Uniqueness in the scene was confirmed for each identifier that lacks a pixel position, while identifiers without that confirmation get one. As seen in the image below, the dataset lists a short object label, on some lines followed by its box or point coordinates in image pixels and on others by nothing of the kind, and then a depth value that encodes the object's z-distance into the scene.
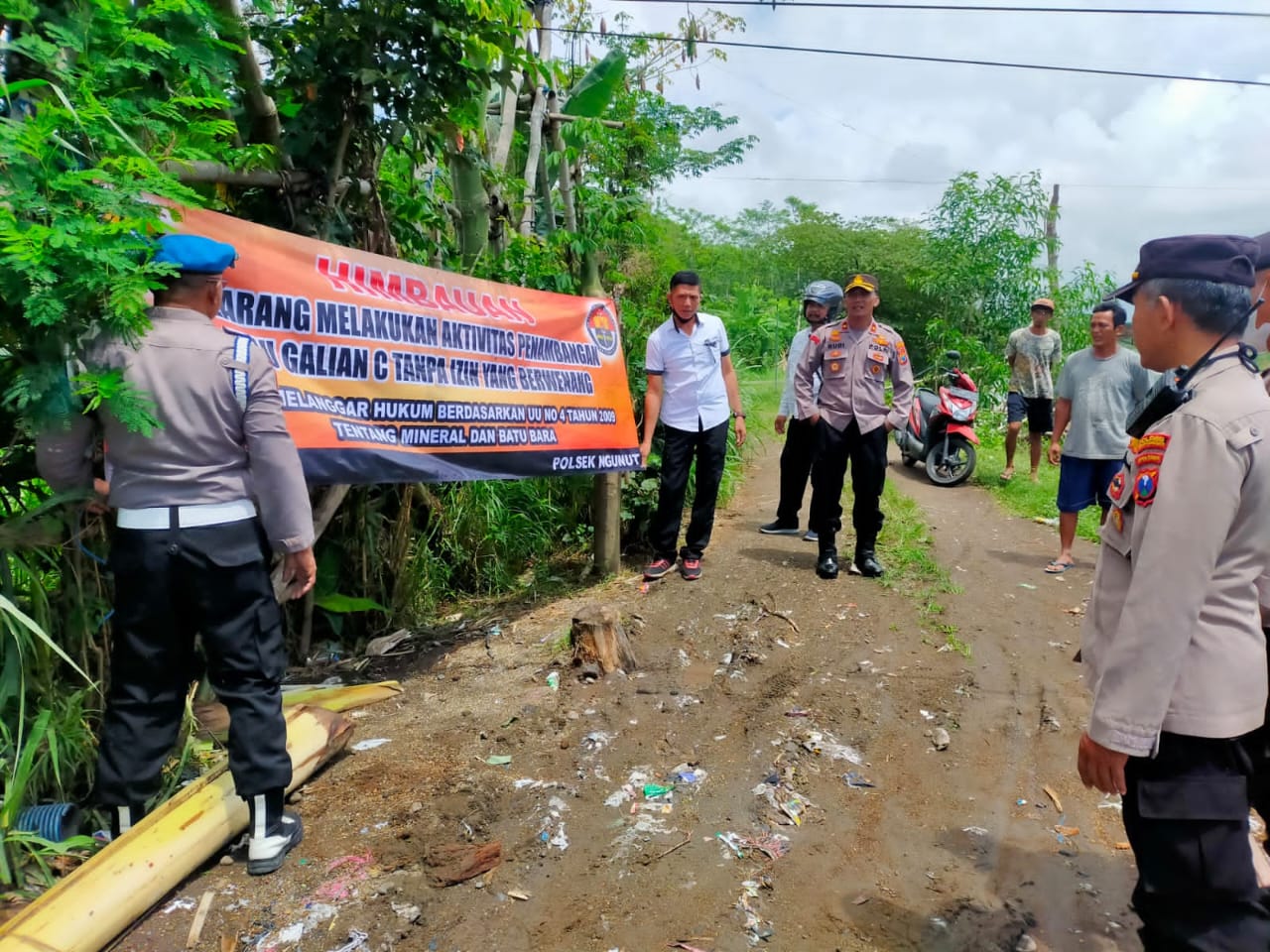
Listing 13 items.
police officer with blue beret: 2.26
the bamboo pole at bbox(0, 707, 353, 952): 1.95
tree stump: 3.76
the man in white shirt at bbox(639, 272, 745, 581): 4.87
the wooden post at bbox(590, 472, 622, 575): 5.05
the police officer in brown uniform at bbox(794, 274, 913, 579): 4.80
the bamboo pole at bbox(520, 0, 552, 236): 7.44
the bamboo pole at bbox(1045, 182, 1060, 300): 12.47
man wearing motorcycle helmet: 6.02
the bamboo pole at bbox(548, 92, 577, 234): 5.34
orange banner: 3.10
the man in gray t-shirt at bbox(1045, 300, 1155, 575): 4.93
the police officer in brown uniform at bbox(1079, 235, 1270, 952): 1.45
